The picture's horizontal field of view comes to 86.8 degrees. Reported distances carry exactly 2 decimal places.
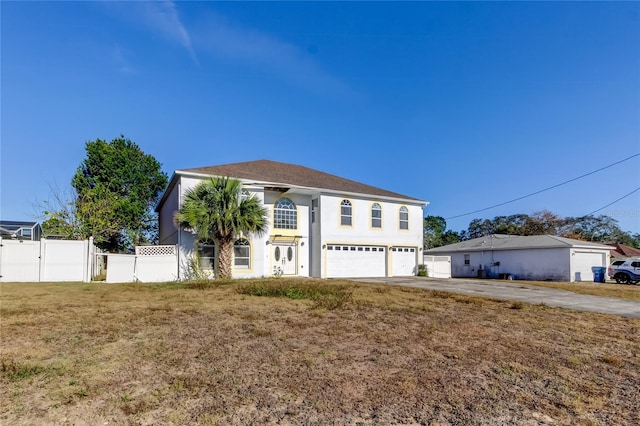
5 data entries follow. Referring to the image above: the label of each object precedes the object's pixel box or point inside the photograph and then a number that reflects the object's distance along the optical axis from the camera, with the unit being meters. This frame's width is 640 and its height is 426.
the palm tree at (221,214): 15.77
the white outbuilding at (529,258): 24.69
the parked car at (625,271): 22.64
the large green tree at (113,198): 26.08
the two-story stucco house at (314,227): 18.47
